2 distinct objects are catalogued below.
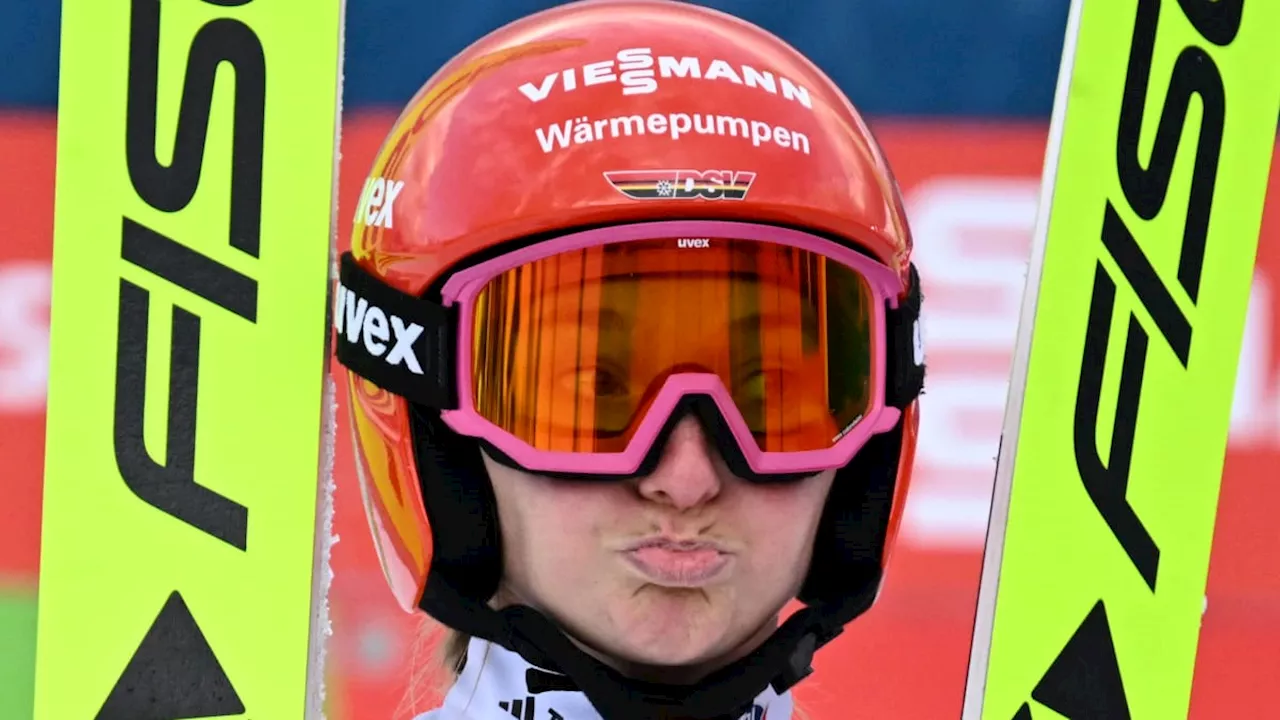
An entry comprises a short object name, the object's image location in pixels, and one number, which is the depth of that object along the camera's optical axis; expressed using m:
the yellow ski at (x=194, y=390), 3.97
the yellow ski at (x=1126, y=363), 4.03
